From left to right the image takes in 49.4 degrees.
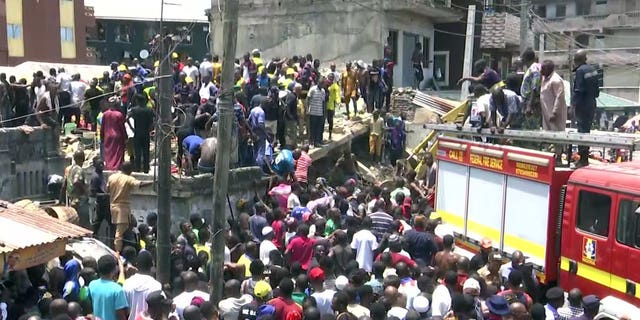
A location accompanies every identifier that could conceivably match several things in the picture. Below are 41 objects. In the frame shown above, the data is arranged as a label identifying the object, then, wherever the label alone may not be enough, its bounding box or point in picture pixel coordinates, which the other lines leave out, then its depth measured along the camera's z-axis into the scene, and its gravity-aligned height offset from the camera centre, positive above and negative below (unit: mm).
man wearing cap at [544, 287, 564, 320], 6785 -2330
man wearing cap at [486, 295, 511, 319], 6553 -2302
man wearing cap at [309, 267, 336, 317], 6898 -2347
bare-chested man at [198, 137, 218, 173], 11695 -1685
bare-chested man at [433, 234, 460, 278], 8156 -2325
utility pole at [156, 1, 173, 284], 8070 -1411
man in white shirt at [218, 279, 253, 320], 6836 -2409
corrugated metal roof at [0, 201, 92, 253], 6463 -1753
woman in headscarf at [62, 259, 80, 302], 7094 -2380
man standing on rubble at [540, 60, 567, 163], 9562 -524
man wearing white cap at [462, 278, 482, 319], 6829 -2299
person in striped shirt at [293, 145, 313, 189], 13555 -2110
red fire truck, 7414 -1842
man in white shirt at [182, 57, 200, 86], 17625 -434
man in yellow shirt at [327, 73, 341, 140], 17359 -1019
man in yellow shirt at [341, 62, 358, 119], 18828 -693
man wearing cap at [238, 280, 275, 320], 6535 -2366
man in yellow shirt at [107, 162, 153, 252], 9867 -2002
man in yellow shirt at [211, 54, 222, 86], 17338 -330
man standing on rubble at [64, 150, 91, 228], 10625 -2079
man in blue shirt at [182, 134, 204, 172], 12164 -1664
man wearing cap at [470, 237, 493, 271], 8317 -2458
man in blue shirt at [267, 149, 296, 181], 13219 -2039
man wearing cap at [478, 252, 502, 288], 8117 -2456
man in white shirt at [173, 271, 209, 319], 6742 -2332
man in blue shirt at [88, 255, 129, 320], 6559 -2268
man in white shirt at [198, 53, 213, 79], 17438 -348
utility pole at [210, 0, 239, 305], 7402 -975
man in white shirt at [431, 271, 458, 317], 6895 -2343
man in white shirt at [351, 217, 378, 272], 8953 -2425
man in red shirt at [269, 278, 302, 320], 6387 -2272
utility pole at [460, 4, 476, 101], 21094 +206
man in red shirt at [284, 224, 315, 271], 8805 -2406
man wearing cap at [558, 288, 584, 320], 6820 -2415
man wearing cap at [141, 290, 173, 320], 6211 -2223
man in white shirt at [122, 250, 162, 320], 6746 -2280
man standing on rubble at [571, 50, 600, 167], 9562 -387
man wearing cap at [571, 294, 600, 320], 6453 -2248
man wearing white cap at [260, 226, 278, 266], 8500 -2340
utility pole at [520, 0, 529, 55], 22281 +1141
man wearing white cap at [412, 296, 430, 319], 6902 -2419
